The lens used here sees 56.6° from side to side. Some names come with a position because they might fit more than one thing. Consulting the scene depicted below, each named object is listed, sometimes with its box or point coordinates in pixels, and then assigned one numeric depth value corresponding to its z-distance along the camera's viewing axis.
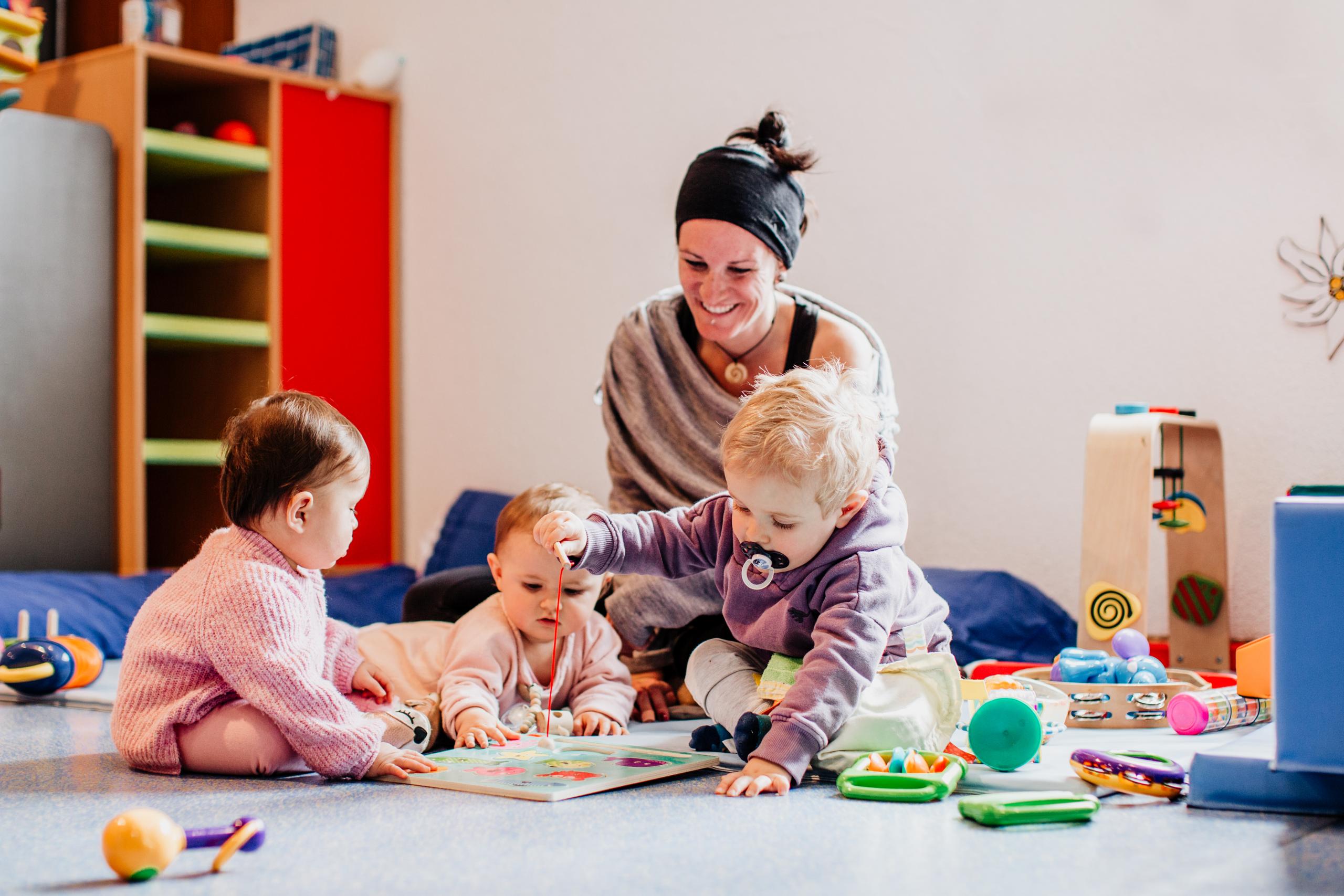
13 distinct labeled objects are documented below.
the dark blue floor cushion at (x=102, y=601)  2.36
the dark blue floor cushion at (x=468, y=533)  2.92
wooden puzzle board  1.19
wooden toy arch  1.82
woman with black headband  1.76
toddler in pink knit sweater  1.23
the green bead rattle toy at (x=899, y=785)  1.17
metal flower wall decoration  2.02
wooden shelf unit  3.05
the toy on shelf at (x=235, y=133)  3.18
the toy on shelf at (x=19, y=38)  2.81
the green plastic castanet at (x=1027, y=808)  1.06
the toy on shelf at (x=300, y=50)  3.39
